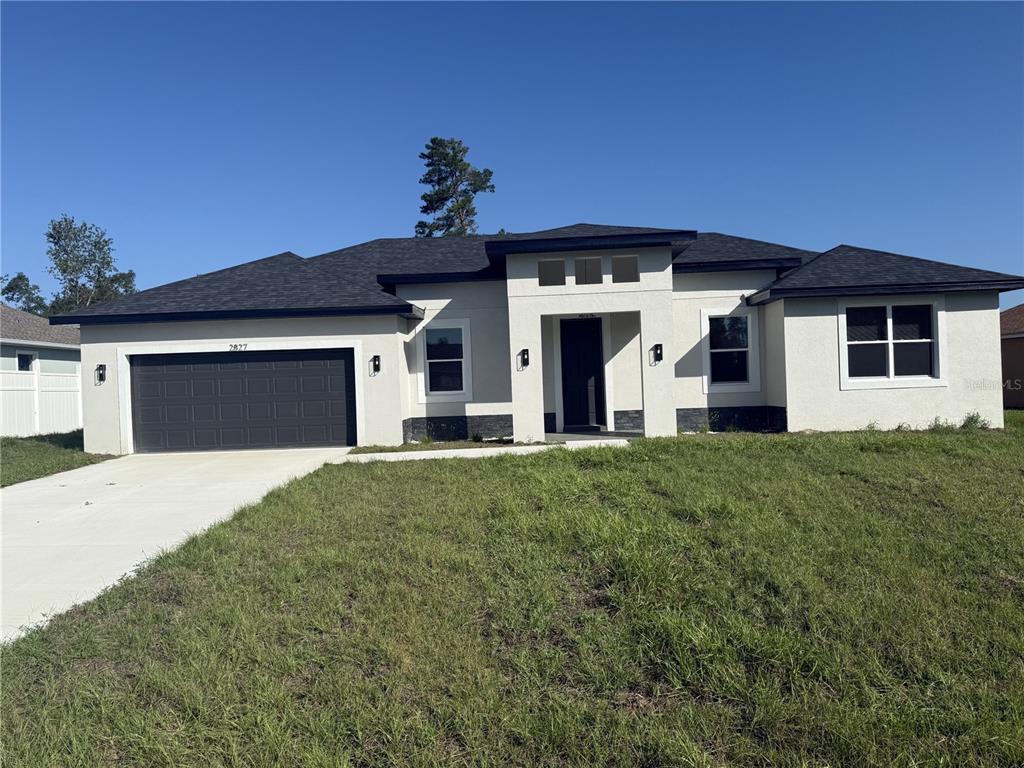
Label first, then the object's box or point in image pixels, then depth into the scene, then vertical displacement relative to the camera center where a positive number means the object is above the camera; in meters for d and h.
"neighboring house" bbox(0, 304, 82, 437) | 18.12 +0.61
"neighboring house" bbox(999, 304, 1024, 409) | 21.80 +0.17
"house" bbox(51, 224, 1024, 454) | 12.80 +0.77
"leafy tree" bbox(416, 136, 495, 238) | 41.84 +13.43
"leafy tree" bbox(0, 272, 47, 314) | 48.09 +8.16
